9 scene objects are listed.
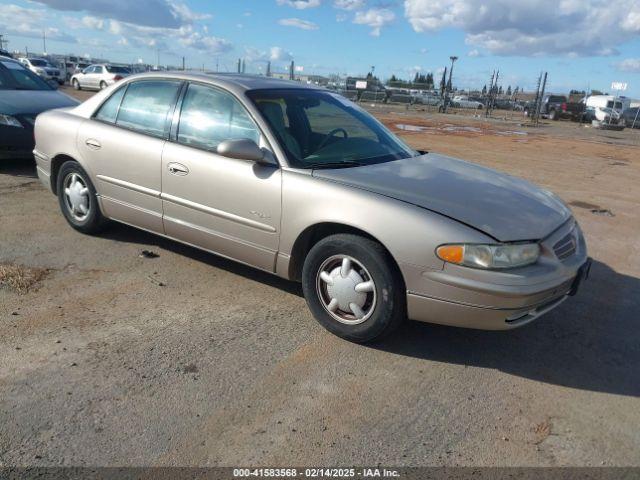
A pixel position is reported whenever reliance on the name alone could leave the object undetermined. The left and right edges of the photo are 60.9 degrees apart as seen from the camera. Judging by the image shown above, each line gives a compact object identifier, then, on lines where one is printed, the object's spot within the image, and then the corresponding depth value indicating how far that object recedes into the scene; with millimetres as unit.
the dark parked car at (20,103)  7277
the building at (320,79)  42662
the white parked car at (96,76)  31383
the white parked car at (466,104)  50497
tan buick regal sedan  3104
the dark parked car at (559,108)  36828
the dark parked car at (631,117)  35531
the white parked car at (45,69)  34078
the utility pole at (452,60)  39044
